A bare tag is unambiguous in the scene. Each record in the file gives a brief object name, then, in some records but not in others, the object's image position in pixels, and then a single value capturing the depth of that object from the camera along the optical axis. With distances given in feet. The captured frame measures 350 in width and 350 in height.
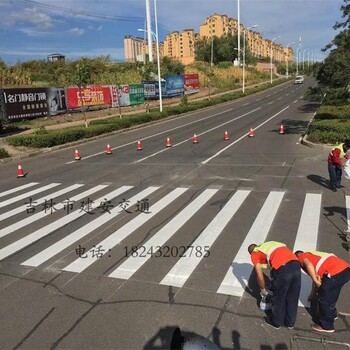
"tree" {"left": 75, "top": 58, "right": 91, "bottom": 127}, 103.24
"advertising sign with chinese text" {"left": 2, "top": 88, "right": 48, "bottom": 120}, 99.06
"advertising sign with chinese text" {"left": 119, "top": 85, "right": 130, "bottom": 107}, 147.54
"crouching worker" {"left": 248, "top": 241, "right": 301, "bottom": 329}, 16.10
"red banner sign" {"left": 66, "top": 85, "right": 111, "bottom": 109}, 122.72
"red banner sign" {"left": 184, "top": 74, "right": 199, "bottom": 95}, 201.28
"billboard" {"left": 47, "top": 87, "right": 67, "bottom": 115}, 114.35
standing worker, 36.78
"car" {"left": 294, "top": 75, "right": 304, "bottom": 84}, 295.07
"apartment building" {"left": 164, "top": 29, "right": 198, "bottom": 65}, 577.76
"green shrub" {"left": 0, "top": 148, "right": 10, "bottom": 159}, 65.75
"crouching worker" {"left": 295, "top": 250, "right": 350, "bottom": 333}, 15.79
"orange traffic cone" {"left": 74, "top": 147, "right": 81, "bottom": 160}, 62.73
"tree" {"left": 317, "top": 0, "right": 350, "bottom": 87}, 79.36
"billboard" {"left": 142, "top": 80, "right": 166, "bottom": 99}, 161.07
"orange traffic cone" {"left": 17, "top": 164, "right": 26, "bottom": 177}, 52.27
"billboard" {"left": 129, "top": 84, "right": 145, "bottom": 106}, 153.48
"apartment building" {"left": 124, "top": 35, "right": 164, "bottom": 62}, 506.15
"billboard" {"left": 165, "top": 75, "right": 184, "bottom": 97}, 183.21
